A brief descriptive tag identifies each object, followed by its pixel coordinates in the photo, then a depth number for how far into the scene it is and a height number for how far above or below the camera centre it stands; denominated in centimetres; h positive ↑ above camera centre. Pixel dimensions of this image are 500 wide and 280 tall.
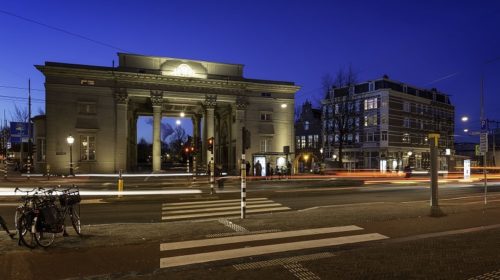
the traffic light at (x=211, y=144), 2509 +48
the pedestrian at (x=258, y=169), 3966 -157
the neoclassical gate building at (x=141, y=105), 4241 +522
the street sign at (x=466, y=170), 3659 -157
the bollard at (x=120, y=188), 2020 -172
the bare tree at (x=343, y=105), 5656 +661
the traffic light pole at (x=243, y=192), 1197 -114
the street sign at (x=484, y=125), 1580 +103
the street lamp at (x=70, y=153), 3859 -3
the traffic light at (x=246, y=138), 1425 +49
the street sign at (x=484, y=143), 1577 +35
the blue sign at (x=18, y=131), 3443 +177
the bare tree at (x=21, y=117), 7360 +634
